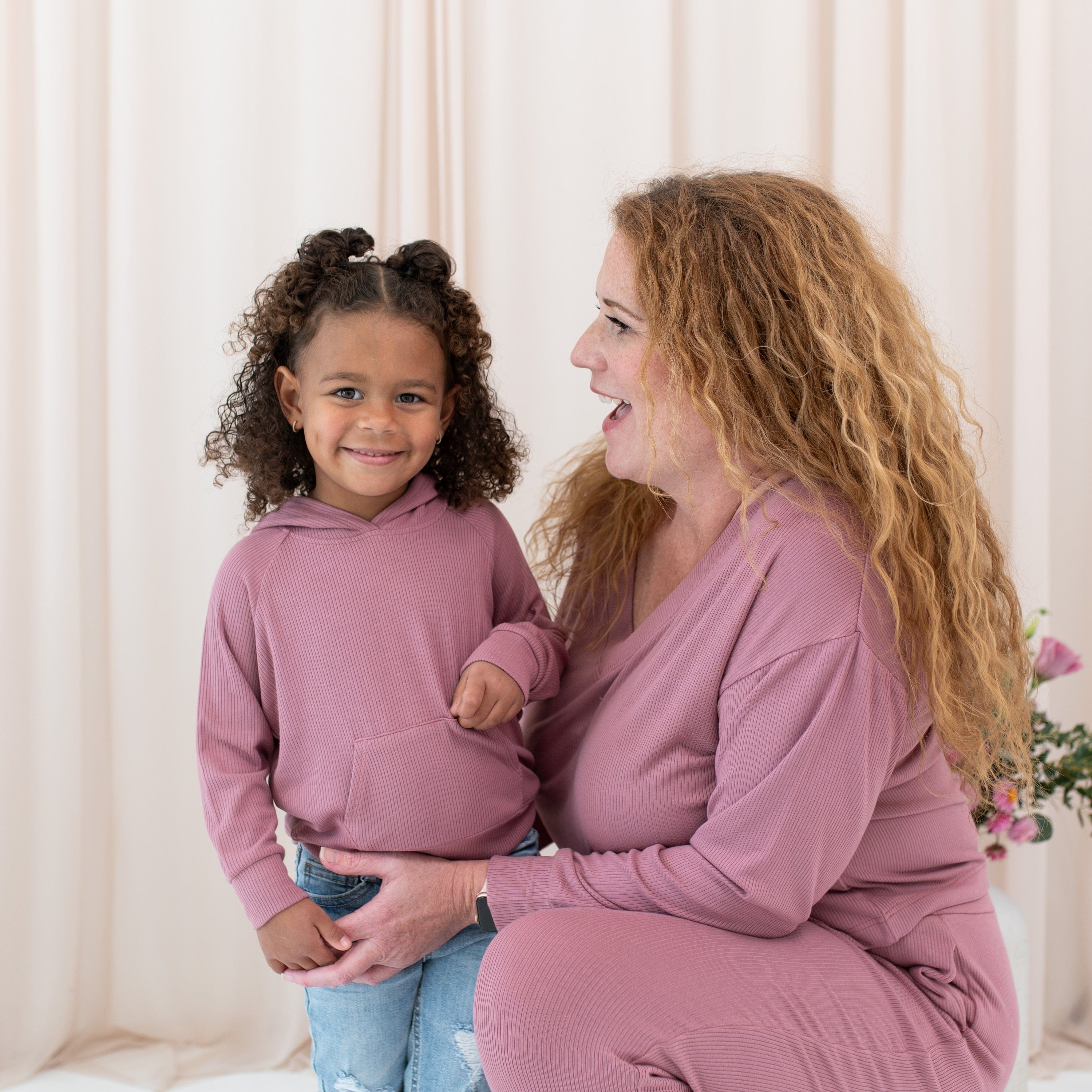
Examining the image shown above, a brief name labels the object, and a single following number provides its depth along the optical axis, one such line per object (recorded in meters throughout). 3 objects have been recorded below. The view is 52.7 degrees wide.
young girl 1.30
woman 1.12
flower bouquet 1.78
